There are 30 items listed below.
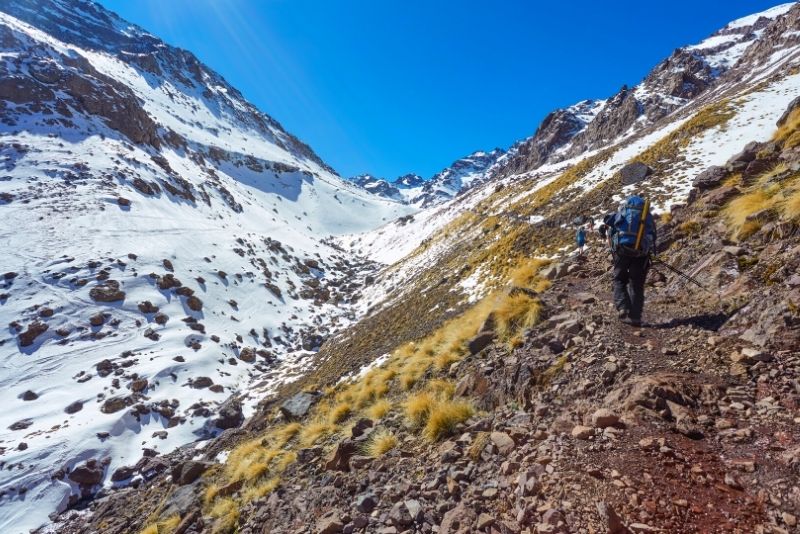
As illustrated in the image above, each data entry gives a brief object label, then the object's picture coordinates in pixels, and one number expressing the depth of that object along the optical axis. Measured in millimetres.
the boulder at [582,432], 4199
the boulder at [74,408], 16672
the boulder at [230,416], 16734
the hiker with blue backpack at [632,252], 6848
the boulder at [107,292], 23547
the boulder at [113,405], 16734
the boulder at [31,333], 19906
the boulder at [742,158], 10842
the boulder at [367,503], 4923
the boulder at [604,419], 4227
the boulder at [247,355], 23172
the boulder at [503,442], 4598
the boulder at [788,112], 13047
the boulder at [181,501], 7956
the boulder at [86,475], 13648
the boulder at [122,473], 13945
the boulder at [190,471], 9500
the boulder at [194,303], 25922
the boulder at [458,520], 3867
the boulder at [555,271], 11070
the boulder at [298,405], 11190
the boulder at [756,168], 9907
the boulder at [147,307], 23906
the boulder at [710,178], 11055
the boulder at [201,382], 19303
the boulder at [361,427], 7016
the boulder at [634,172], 17203
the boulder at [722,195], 9562
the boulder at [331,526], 4836
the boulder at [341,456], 6366
